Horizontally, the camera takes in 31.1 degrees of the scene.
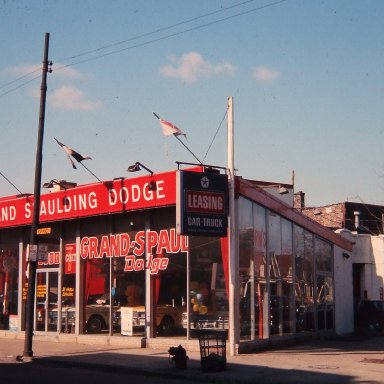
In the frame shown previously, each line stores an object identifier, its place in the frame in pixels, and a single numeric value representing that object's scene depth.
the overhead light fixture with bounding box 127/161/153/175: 21.89
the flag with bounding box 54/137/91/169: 23.86
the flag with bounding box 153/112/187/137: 20.88
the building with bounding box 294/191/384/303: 34.00
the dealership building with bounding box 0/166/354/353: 21.09
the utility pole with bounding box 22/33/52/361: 20.23
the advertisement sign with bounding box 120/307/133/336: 23.56
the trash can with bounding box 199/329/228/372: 16.38
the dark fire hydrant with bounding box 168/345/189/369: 16.83
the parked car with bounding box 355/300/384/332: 30.82
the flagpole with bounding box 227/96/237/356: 20.48
